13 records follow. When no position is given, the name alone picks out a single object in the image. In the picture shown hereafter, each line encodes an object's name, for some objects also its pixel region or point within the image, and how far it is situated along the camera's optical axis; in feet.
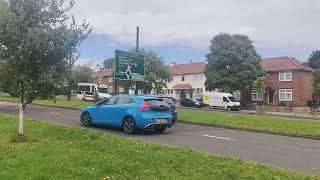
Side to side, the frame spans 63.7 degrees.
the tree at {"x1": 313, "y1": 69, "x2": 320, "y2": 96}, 106.45
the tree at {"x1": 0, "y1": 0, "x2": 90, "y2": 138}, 22.28
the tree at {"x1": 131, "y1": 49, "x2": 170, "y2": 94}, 119.95
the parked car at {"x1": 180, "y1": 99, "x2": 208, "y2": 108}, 106.29
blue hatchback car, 31.90
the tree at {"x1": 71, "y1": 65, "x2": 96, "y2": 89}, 155.58
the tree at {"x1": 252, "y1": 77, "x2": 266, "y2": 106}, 111.13
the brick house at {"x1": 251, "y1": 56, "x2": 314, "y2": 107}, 114.70
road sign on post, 52.41
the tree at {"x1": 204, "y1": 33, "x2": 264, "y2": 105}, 109.87
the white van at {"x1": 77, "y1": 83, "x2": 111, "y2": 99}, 110.95
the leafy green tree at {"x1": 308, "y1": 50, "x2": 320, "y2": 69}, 149.99
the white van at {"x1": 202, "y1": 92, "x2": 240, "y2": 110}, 100.83
